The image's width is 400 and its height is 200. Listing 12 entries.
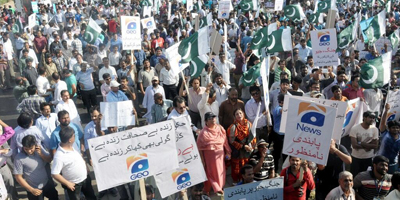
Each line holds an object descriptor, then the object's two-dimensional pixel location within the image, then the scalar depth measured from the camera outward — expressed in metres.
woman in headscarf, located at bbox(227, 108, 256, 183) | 7.26
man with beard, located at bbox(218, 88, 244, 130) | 8.01
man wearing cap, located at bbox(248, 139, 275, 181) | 6.32
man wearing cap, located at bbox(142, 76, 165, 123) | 9.05
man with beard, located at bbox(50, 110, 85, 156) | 6.83
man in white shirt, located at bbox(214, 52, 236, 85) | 10.26
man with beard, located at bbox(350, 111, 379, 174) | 6.70
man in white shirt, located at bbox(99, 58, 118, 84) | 10.43
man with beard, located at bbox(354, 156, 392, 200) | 5.56
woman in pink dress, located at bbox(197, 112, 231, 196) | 6.92
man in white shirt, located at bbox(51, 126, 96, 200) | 5.84
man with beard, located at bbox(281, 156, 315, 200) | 5.54
